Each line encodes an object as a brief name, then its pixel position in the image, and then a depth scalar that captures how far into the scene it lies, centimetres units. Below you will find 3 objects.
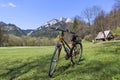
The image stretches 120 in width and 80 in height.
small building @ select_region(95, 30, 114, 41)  2284
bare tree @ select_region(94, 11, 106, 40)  2881
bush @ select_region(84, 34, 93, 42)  2670
